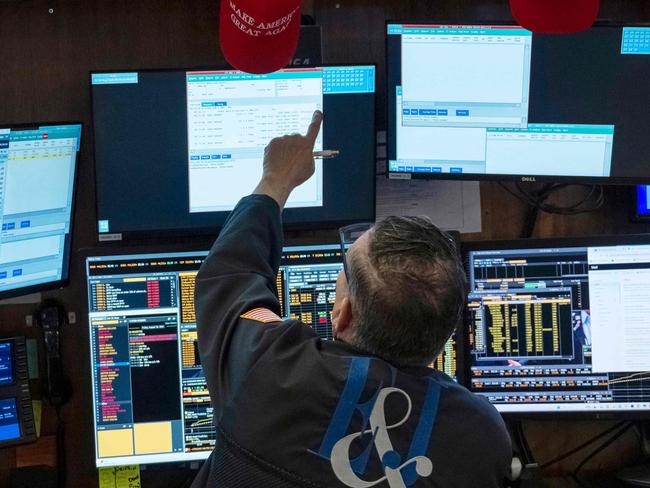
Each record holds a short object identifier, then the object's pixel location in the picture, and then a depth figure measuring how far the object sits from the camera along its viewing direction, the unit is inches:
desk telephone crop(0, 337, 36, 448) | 68.8
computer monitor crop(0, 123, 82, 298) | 63.6
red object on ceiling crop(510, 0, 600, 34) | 47.4
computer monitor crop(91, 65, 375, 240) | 67.4
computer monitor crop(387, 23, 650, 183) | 66.3
